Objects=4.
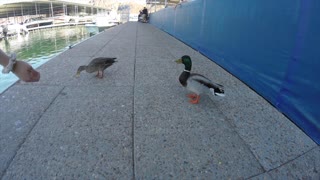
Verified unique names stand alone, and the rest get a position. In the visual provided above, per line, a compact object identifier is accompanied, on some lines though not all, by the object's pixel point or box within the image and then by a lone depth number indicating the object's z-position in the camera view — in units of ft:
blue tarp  9.16
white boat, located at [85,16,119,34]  120.13
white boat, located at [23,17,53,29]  129.10
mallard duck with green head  10.62
